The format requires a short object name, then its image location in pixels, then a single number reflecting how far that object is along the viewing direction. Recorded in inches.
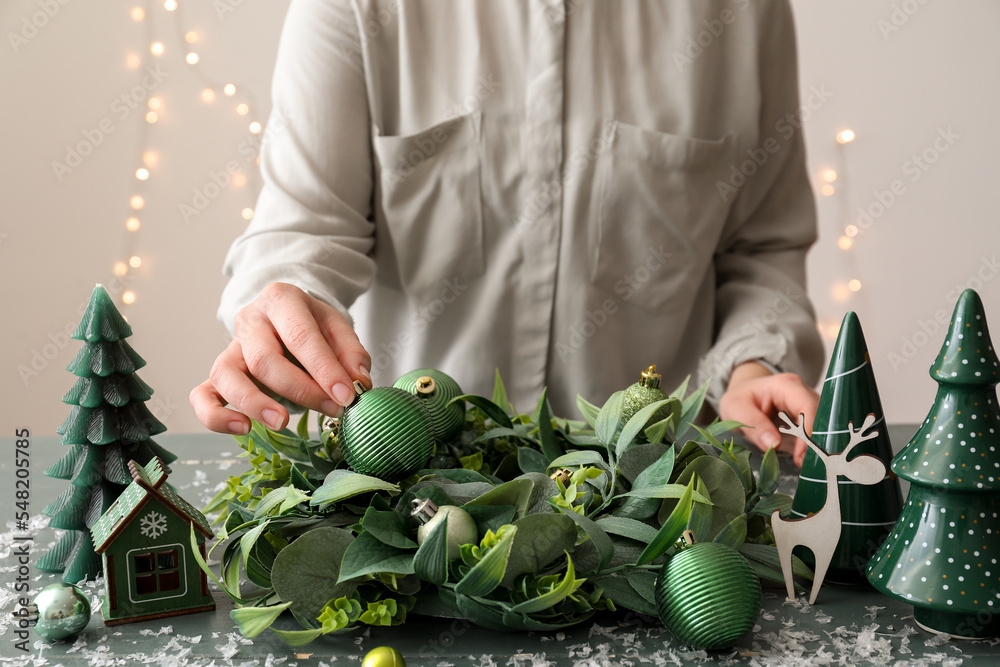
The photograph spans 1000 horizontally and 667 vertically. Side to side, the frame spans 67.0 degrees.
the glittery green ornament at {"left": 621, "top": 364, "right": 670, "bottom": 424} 22.8
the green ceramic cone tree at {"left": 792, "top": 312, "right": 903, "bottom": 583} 21.5
